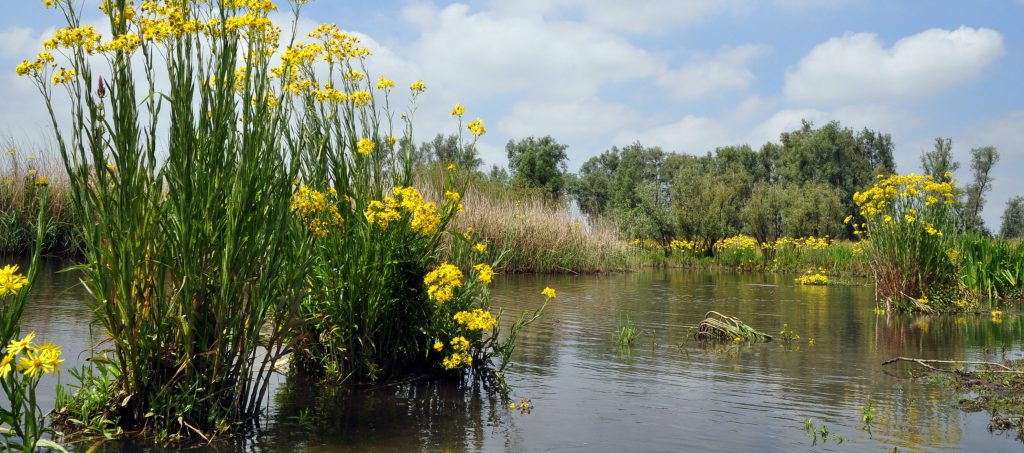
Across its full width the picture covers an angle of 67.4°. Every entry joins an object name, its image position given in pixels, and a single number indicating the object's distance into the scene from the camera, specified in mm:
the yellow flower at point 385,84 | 6602
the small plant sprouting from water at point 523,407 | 5764
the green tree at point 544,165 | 60500
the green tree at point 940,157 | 62688
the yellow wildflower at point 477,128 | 6469
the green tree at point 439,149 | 69562
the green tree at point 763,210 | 43156
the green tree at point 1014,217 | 69231
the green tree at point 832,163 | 61281
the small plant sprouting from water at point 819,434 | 5148
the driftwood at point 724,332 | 9812
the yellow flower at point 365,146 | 6195
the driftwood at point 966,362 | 7090
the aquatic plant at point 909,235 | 13117
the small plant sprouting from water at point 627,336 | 9184
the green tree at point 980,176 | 64625
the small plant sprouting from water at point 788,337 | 9774
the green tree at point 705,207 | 37562
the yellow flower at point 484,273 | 6223
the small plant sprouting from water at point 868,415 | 5521
